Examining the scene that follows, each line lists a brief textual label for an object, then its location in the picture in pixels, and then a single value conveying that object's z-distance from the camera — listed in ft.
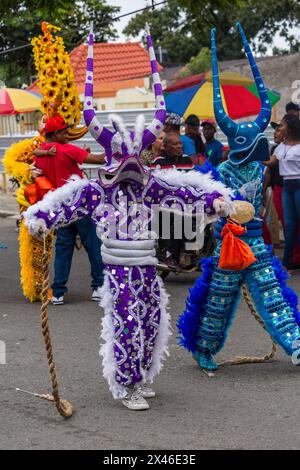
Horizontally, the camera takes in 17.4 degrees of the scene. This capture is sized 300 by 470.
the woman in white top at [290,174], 33.24
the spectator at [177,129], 32.81
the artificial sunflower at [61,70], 28.04
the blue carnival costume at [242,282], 20.62
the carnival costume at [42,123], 28.12
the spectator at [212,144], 39.11
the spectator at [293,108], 35.94
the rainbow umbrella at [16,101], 49.80
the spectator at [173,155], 31.42
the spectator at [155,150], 32.18
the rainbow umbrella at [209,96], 43.06
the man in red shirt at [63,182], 28.32
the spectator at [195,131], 39.42
